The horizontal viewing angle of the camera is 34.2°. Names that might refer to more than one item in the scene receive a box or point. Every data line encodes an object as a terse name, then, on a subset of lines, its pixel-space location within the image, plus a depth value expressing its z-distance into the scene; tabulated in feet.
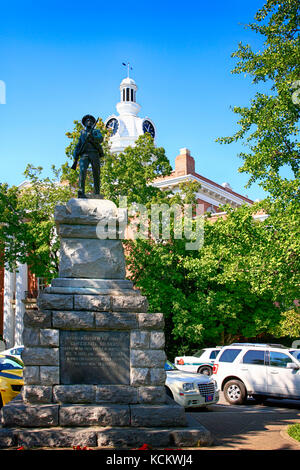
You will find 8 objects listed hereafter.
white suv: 45.67
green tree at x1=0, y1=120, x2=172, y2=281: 89.35
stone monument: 24.84
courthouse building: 132.46
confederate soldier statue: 32.50
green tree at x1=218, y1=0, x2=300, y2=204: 41.06
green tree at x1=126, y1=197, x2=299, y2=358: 84.43
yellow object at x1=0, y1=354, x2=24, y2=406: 37.91
